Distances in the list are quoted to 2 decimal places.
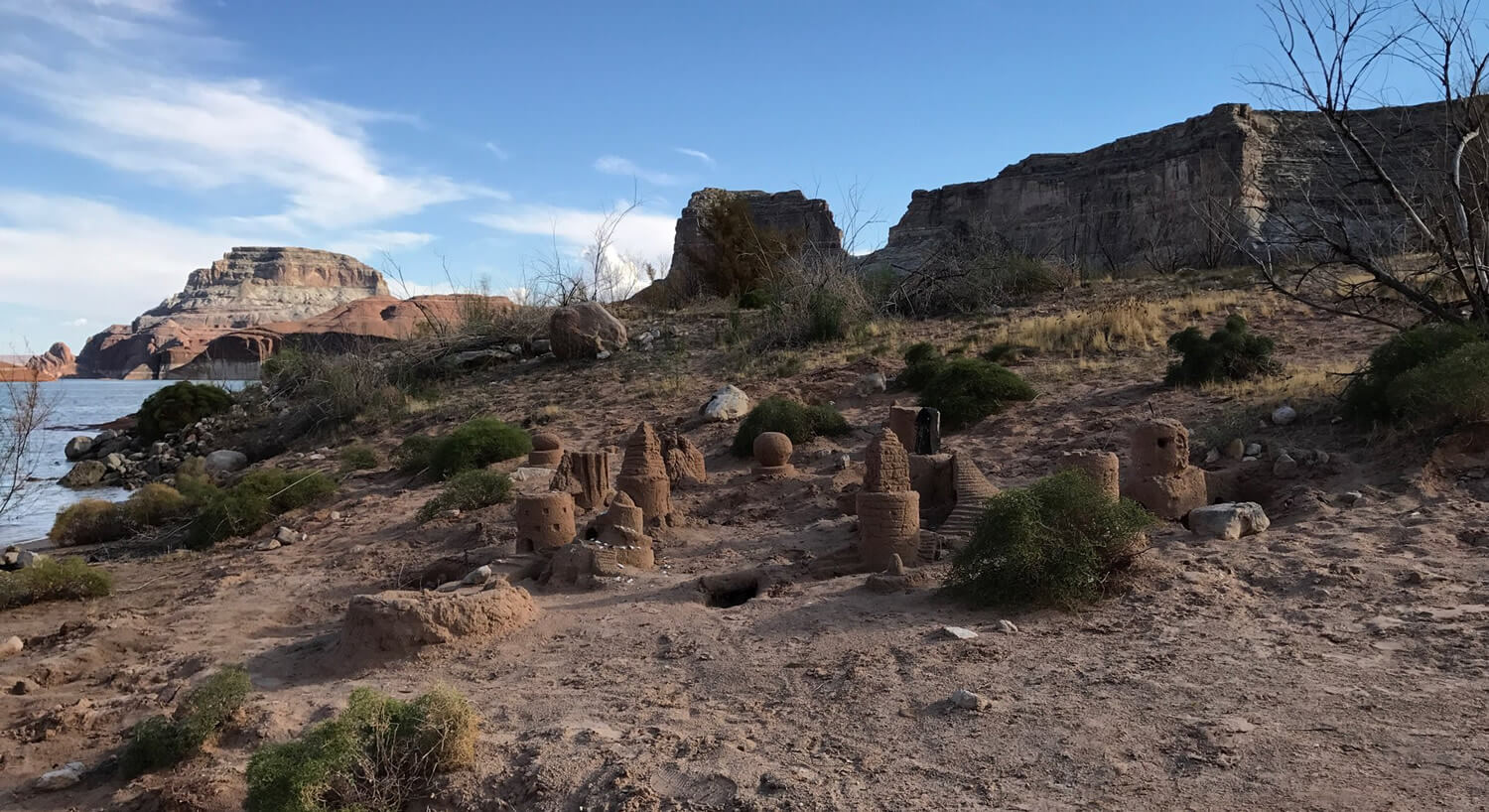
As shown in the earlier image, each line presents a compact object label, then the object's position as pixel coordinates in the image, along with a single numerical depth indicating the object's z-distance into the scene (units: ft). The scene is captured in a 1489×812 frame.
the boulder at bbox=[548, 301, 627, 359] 62.28
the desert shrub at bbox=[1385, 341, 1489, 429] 24.02
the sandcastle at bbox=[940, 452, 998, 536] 24.31
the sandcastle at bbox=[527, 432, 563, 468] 38.65
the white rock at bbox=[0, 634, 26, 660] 24.21
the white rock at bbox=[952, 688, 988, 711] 14.84
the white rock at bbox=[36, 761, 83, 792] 16.29
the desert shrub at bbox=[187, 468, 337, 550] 37.35
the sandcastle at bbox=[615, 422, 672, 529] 28.25
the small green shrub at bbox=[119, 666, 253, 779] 16.39
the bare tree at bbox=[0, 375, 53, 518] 28.58
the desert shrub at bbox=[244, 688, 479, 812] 13.60
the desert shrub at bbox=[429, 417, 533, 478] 39.88
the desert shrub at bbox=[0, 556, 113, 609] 28.40
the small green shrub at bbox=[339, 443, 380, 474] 45.47
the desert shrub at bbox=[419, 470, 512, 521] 33.73
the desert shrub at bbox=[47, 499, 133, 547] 40.88
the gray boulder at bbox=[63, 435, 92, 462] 70.90
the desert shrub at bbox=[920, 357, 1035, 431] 37.73
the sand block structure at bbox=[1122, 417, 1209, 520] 24.39
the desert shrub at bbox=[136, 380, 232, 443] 68.13
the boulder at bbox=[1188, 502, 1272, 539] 22.04
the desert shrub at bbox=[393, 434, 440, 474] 42.19
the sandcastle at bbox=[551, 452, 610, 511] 30.12
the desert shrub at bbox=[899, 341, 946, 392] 42.93
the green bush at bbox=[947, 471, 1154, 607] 19.10
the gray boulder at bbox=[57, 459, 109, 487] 61.00
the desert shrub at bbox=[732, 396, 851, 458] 37.52
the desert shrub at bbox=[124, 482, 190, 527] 42.75
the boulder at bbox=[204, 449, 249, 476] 54.19
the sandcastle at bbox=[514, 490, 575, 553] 25.84
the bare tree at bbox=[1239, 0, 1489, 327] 29.19
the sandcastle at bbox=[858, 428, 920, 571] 22.77
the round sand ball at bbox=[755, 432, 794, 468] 33.24
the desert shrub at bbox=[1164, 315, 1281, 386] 36.94
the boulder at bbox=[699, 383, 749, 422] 43.13
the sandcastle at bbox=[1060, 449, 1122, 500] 23.71
